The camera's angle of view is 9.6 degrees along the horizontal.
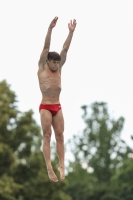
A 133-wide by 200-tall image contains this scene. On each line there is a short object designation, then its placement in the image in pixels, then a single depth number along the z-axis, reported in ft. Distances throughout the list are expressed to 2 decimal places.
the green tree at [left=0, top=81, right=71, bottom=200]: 187.52
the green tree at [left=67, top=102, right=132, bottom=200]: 256.85
